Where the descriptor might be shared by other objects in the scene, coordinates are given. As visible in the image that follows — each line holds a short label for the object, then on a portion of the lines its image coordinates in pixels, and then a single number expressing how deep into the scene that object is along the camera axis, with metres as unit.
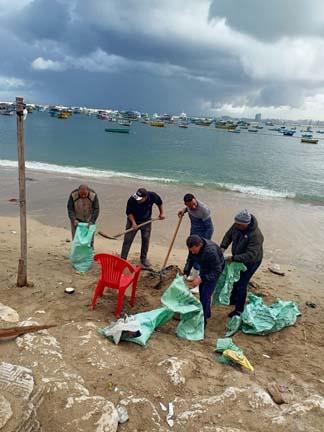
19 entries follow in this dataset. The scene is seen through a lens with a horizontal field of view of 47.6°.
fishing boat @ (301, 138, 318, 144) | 64.87
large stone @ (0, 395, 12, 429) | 2.58
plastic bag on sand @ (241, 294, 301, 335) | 4.67
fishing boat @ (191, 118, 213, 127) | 106.62
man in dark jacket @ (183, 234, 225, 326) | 4.24
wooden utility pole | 4.50
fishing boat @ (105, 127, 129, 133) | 57.84
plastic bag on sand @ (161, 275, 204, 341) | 4.34
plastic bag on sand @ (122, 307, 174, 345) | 3.92
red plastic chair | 4.62
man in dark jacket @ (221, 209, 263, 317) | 4.73
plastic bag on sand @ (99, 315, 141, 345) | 3.85
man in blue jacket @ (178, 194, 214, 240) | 5.78
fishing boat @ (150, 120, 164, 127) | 83.93
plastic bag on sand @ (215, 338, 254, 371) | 3.78
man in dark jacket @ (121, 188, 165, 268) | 6.22
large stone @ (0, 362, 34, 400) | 2.91
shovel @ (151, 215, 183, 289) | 5.74
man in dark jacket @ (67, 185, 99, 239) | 6.24
